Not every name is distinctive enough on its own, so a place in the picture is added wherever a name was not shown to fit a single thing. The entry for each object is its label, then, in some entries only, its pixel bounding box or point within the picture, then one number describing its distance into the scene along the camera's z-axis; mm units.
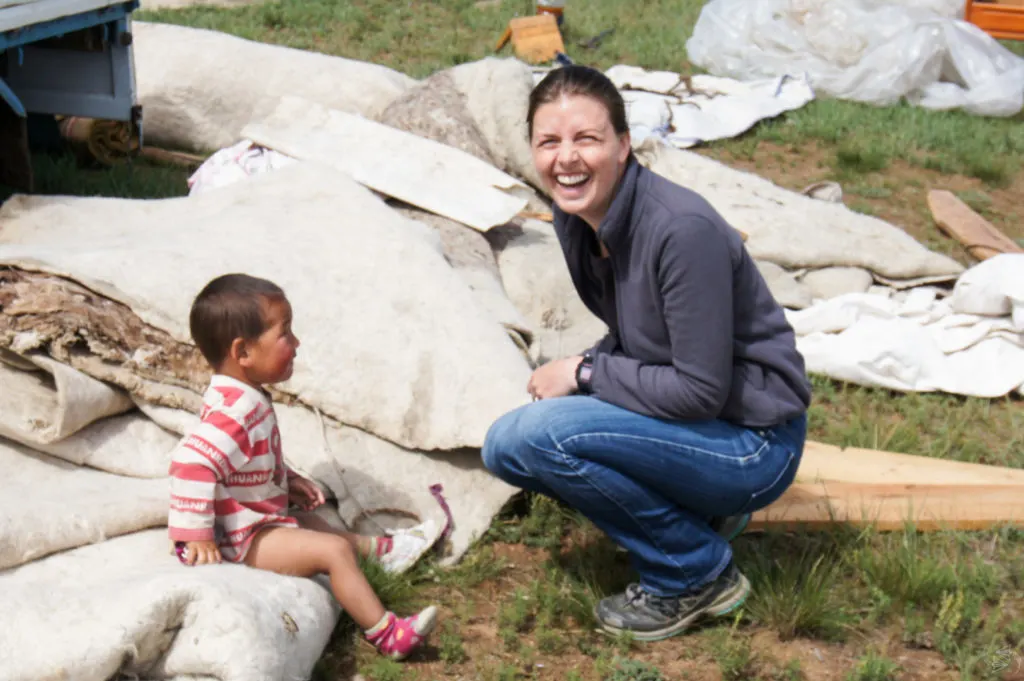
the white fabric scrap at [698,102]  8250
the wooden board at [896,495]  3850
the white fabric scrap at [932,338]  5062
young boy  3055
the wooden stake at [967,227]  6559
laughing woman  2922
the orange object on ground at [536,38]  9914
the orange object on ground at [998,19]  10711
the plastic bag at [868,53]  9203
